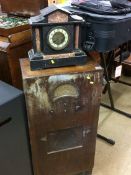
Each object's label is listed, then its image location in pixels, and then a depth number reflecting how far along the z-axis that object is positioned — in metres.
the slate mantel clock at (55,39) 1.01
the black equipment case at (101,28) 1.20
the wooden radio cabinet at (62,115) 1.07
